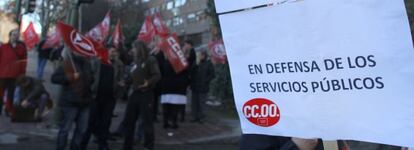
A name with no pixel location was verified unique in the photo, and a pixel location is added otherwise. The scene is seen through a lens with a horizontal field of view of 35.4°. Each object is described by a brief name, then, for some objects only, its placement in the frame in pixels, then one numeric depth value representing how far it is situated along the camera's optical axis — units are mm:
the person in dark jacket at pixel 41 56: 16375
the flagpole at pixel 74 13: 10947
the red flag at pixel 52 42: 16578
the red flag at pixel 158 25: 14569
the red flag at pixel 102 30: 16531
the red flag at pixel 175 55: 11164
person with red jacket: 11492
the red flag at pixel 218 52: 15829
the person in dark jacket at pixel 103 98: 8578
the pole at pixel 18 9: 14266
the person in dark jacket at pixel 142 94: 8602
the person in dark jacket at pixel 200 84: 12039
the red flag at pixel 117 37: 15188
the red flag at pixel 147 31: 15416
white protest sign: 2504
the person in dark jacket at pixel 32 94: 11477
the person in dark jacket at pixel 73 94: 7945
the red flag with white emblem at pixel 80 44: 8453
